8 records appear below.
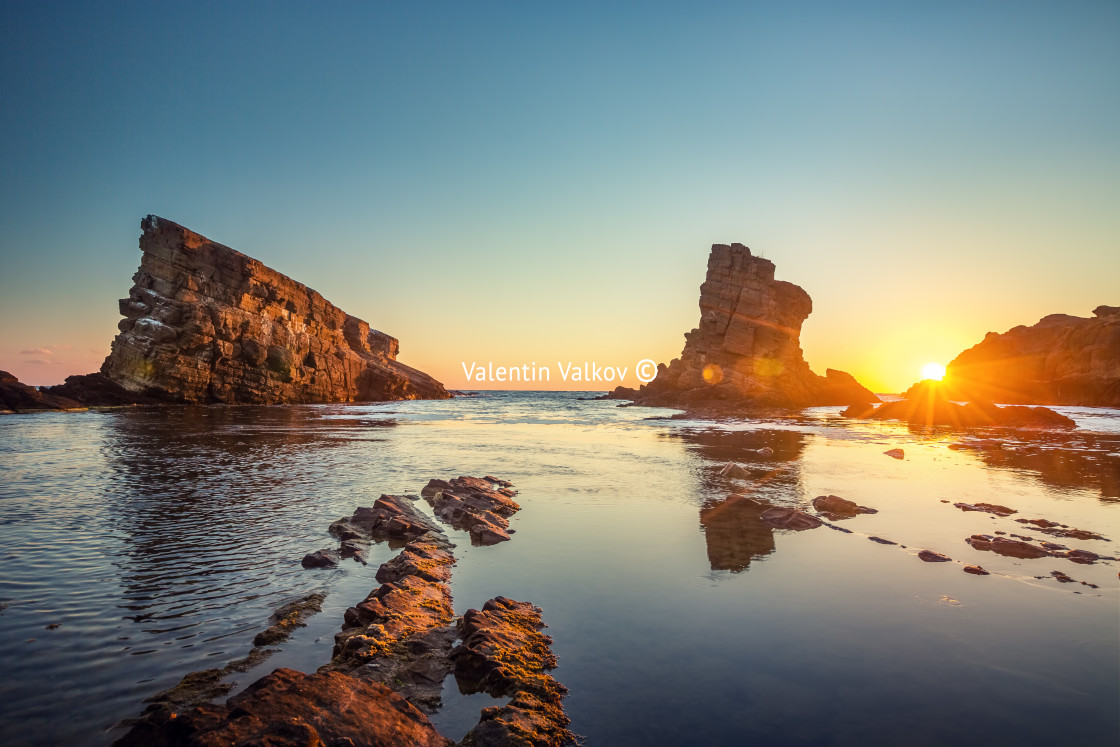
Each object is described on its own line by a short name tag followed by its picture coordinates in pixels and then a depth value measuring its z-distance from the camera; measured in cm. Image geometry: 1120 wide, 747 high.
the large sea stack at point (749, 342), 8519
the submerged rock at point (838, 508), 1495
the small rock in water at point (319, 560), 1005
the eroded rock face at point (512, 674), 492
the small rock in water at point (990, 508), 1488
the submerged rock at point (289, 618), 688
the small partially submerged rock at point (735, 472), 2177
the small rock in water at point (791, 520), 1351
